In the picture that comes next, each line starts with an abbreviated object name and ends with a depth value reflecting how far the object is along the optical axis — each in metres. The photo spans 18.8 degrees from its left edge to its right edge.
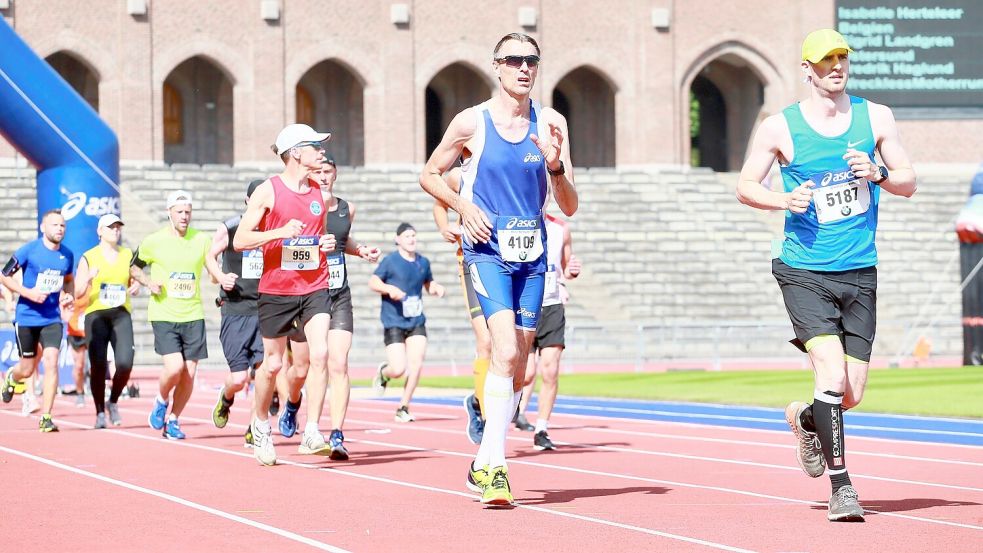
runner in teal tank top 15.15
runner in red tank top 20.99
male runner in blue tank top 16.19
